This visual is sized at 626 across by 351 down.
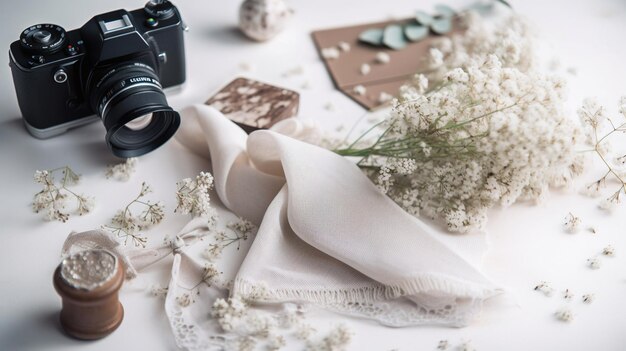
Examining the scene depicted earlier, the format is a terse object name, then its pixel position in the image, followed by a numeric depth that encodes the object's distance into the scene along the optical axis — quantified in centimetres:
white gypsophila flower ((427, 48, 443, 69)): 146
